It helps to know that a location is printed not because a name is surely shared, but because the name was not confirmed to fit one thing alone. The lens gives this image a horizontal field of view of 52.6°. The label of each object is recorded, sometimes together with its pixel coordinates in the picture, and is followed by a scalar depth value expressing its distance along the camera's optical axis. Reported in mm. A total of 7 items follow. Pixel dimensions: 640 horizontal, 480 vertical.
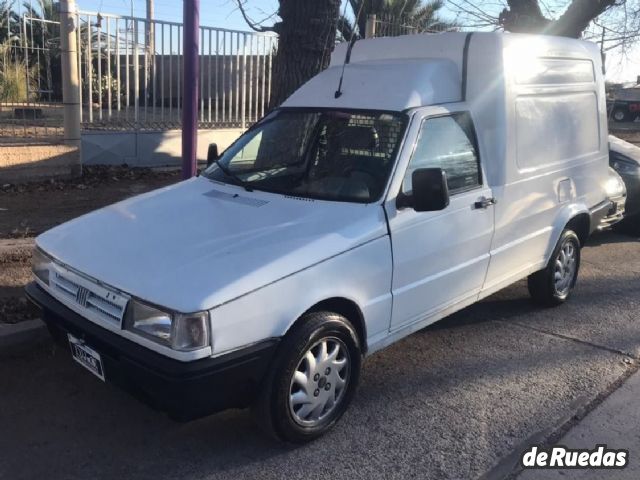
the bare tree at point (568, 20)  11656
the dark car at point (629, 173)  8141
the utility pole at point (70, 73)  8438
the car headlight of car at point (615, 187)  6984
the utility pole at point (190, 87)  5648
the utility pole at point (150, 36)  9742
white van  2994
